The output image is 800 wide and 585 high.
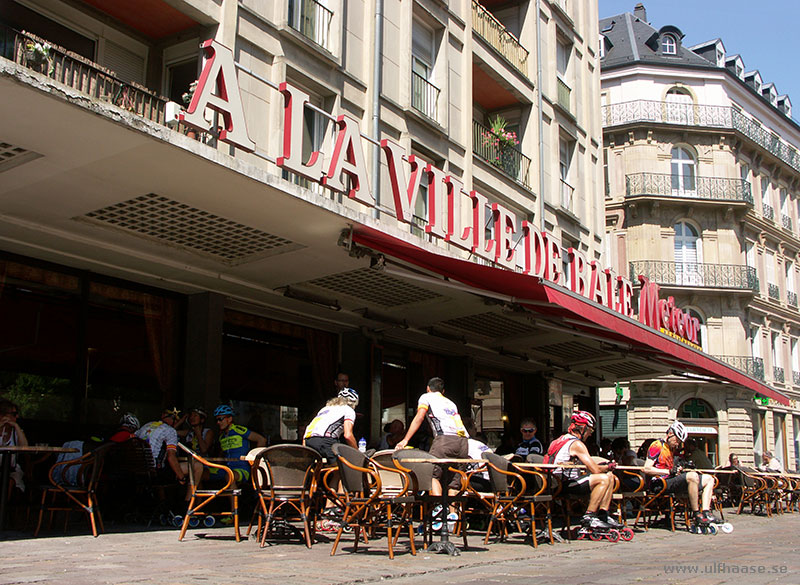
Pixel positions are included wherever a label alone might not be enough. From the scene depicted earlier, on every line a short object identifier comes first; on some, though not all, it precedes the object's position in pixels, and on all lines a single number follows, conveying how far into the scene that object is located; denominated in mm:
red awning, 9750
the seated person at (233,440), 8555
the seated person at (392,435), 11625
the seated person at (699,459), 14052
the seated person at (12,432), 8500
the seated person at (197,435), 9195
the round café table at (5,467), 7207
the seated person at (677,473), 9930
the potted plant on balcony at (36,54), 8406
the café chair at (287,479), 6895
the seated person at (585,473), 8367
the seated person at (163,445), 8516
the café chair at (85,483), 7410
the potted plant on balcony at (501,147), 18984
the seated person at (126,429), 8359
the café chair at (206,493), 7141
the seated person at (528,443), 10344
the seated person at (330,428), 7727
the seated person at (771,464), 18622
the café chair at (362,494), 6617
